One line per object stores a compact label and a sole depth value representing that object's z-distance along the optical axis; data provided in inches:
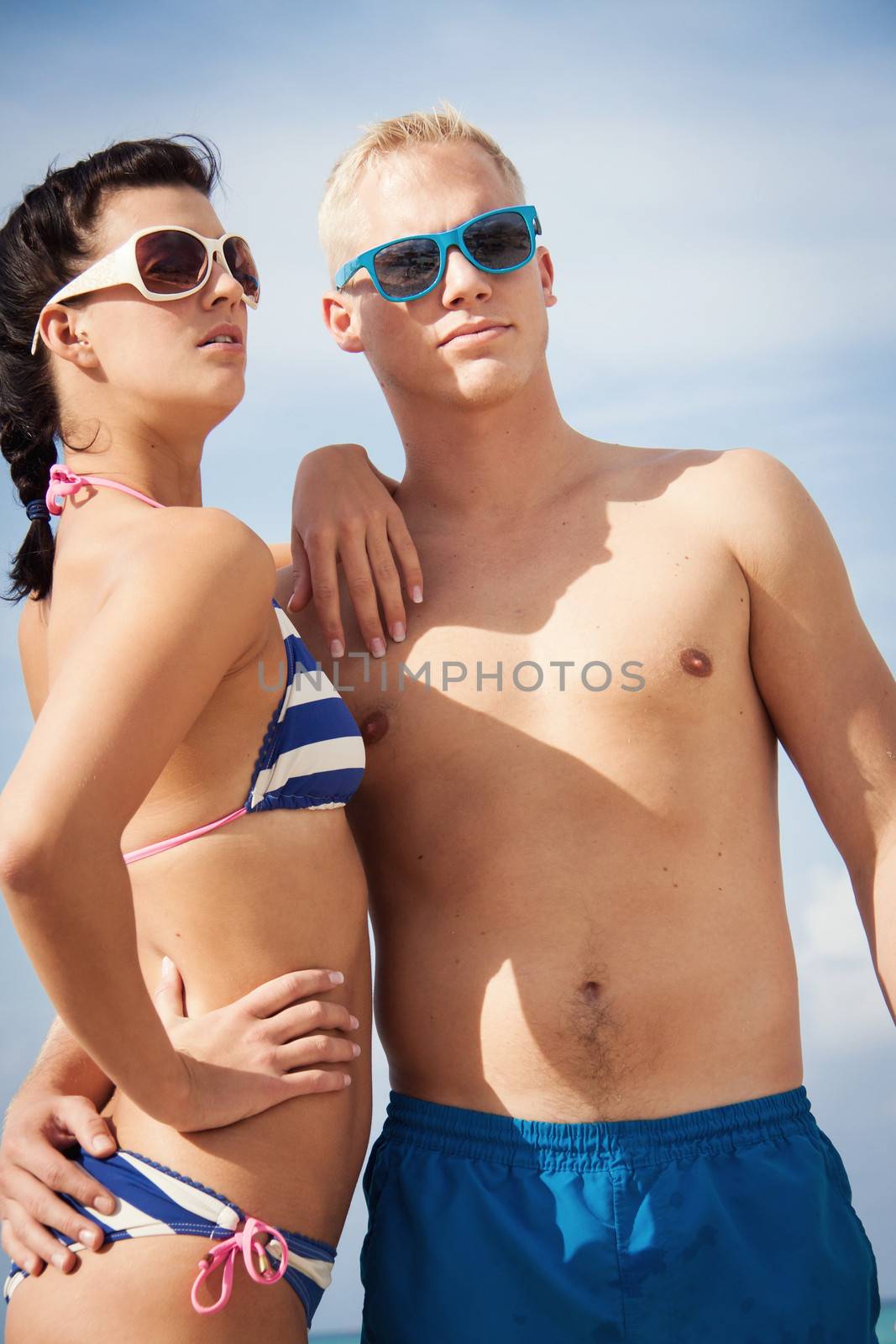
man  80.4
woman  73.6
